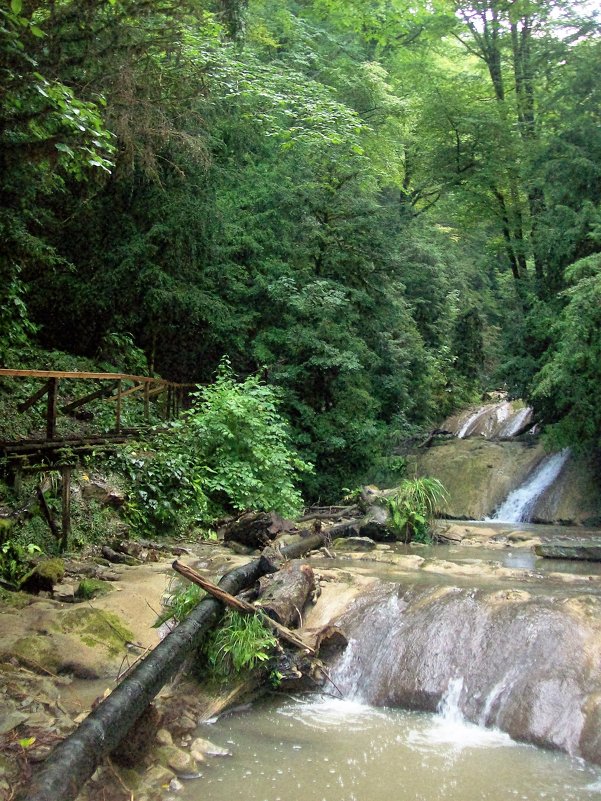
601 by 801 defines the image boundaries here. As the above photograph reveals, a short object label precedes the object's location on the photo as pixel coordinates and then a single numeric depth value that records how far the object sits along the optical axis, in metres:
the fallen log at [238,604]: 5.31
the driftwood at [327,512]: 11.32
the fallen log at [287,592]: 5.87
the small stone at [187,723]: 4.50
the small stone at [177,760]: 3.98
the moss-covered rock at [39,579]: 6.20
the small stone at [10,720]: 3.88
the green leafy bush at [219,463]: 9.76
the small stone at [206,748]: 4.24
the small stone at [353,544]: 9.81
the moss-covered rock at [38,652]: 4.88
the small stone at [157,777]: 3.76
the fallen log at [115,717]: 3.13
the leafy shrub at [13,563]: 6.25
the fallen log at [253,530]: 9.20
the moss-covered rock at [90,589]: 6.11
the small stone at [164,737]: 4.20
